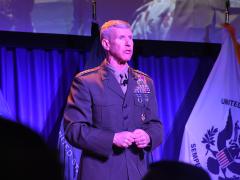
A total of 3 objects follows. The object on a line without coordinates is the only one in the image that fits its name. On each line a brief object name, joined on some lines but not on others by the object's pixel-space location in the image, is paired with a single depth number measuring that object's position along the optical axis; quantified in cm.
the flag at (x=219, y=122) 801
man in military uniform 432
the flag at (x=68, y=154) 716
